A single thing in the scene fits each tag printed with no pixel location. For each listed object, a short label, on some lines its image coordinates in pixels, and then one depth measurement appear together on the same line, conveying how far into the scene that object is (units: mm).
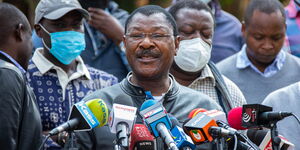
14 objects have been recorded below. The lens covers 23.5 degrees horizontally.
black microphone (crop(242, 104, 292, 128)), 5059
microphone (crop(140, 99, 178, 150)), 4770
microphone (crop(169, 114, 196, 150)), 4765
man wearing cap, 7113
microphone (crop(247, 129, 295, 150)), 5418
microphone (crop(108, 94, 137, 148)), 4715
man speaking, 6246
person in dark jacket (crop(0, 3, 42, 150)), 5844
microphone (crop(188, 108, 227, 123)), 5186
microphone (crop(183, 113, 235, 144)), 4987
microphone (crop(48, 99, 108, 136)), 4898
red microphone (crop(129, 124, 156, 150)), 5156
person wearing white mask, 7402
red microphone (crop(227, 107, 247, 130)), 5426
